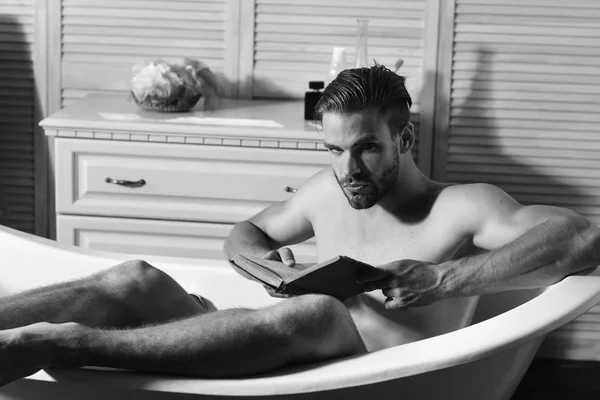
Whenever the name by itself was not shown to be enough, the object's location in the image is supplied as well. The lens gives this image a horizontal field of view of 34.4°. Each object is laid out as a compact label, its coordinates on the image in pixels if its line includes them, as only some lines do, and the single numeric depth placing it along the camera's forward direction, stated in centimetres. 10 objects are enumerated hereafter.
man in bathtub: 156
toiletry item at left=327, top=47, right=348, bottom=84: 294
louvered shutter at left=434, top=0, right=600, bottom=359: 303
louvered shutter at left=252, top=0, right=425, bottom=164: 308
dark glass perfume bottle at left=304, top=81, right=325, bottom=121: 290
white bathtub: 152
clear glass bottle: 297
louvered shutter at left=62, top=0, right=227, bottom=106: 315
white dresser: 280
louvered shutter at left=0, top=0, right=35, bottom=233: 321
